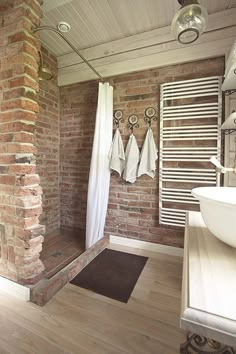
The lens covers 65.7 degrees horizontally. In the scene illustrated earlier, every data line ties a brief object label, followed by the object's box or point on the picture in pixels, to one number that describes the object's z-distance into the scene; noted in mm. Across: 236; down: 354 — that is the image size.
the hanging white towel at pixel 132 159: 2154
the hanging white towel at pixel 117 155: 2178
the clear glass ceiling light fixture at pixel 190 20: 1042
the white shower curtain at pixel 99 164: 2131
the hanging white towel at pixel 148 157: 2078
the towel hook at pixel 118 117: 2275
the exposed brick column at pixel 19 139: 1345
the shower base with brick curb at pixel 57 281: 1353
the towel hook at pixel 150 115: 2117
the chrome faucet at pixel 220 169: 1006
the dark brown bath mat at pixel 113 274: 1517
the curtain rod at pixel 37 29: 1287
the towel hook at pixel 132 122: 2197
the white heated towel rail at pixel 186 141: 1853
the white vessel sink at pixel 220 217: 549
